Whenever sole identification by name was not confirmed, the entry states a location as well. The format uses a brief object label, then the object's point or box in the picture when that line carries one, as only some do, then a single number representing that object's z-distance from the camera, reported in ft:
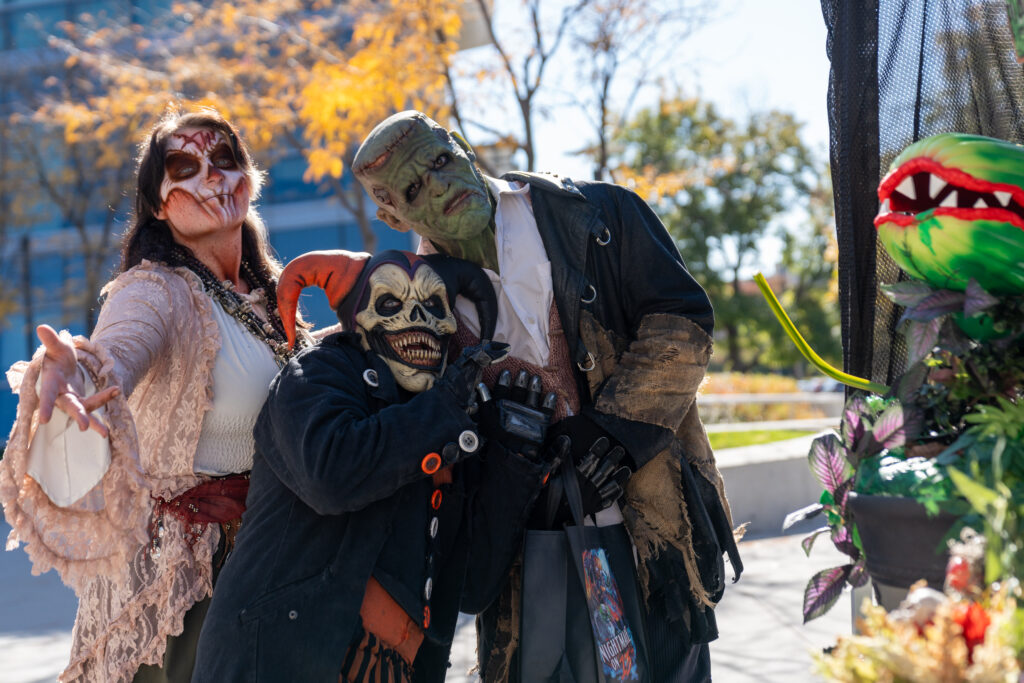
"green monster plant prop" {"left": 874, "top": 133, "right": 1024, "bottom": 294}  4.59
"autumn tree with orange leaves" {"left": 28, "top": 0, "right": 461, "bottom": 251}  26.22
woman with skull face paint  6.88
